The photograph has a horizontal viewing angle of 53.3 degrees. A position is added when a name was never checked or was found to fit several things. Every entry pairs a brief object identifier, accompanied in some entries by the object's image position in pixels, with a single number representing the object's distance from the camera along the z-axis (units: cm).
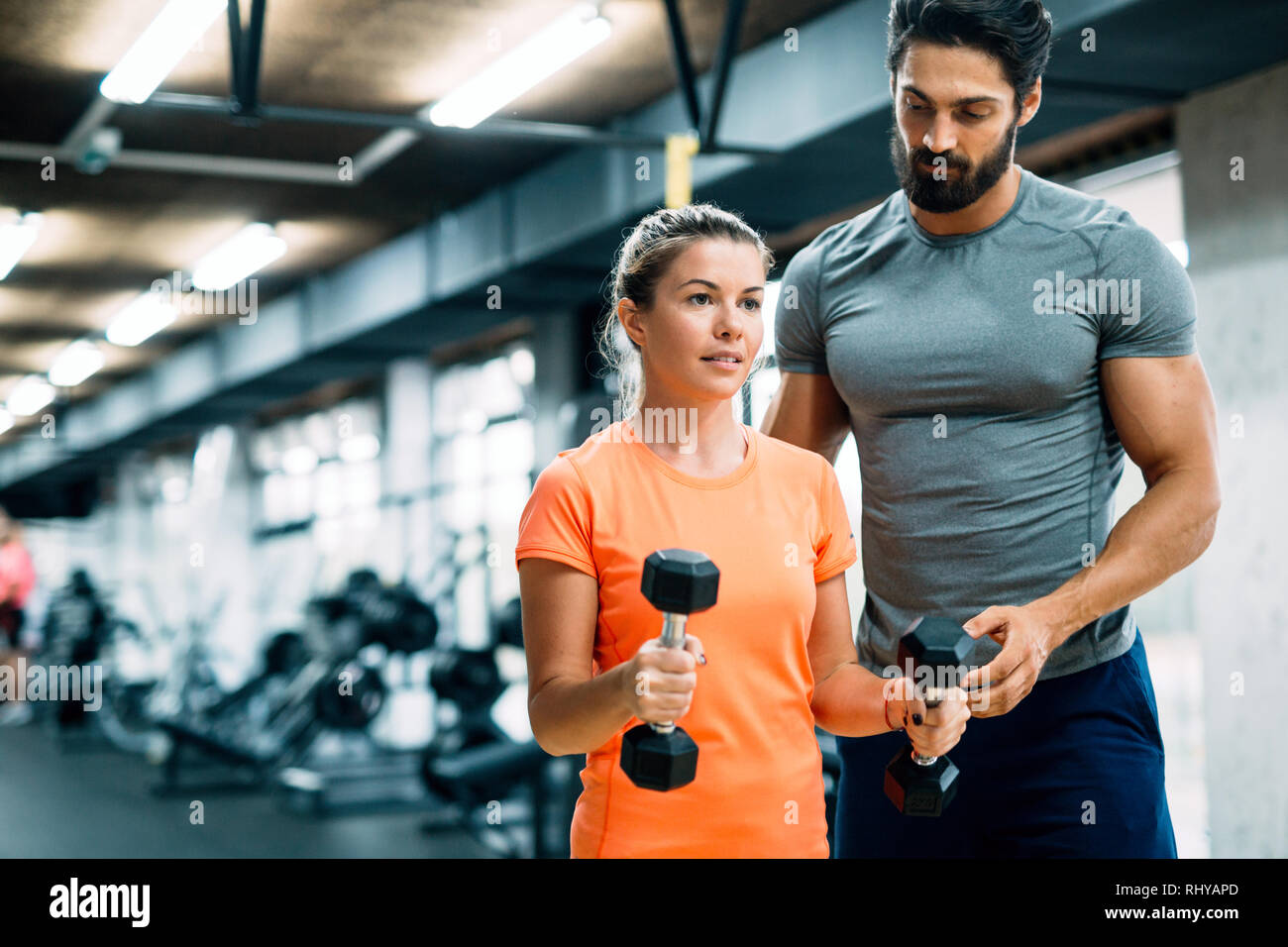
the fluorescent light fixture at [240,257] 771
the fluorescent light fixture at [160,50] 421
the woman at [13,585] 859
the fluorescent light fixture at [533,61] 471
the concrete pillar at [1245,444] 407
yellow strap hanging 367
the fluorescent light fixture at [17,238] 734
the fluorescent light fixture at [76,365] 1127
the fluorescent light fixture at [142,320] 958
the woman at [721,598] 123
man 146
